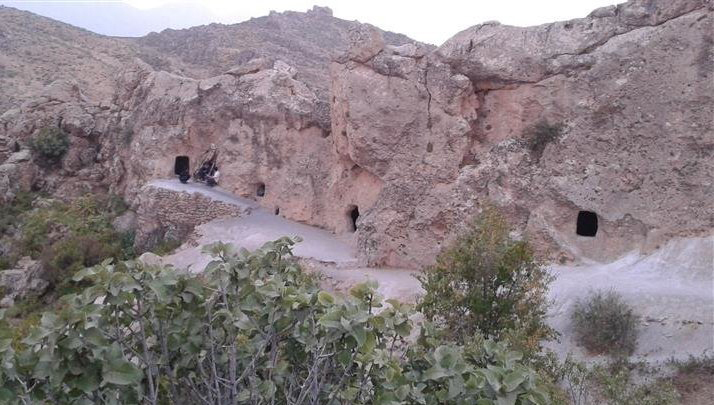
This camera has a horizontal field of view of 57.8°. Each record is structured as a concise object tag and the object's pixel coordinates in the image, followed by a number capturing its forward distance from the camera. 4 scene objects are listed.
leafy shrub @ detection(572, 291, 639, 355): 11.42
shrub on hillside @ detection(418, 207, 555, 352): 10.45
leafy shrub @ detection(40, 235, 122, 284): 19.81
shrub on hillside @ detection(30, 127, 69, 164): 23.83
